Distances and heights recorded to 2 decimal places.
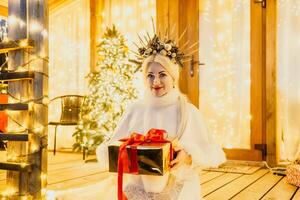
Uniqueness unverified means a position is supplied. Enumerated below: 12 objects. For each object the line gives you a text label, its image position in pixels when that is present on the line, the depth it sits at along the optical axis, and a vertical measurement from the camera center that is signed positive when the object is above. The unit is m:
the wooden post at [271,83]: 3.84 +0.25
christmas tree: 4.16 +0.17
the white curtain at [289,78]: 3.87 +0.31
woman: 1.83 -0.14
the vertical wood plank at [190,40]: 4.34 +0.82
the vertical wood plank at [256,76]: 4.00 +0.34
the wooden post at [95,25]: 5.21 +1.20
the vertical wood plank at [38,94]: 2.29 +0.06
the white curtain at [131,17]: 4.87 +1.27
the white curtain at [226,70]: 4.12 +0.43
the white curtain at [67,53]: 5.30 +0.79
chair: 5.05 -0.06
